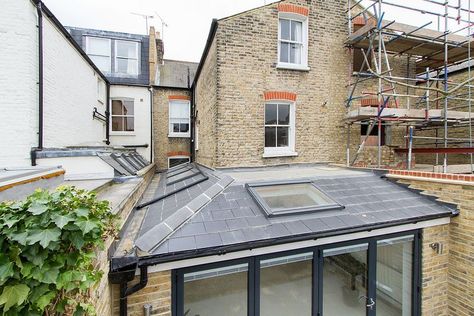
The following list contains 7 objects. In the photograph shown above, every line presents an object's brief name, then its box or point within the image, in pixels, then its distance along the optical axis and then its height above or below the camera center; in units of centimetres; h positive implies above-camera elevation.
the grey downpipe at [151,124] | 1258 +154
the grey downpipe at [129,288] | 272 -163
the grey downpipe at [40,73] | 513 +176
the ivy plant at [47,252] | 137 -65
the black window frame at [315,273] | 303 -186
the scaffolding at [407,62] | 728 +373
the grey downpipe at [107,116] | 1162 +187
